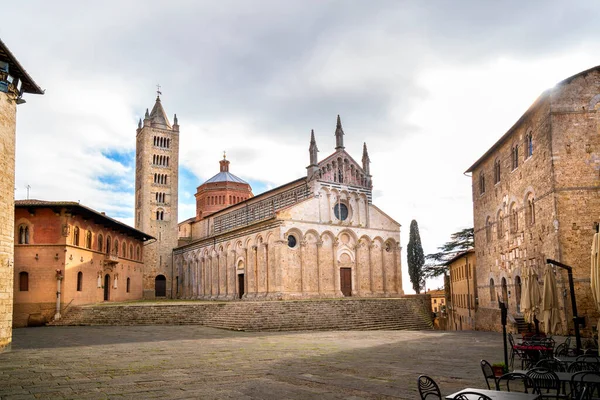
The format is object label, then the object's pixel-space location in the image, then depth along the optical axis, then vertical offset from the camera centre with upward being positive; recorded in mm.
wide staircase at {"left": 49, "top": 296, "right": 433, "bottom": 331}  27469 -2785
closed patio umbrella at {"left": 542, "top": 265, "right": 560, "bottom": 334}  15258 -1294
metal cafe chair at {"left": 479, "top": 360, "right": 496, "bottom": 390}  8472 -1853
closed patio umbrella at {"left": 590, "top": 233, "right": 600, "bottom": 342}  12023 -242
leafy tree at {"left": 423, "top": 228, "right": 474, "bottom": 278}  54406 +1325
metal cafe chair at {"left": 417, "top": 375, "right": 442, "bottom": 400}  6630 -1722
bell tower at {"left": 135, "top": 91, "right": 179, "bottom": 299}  56906 +8465
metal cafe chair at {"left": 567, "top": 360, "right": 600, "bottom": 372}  9086 -1961
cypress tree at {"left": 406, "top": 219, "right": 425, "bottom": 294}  53394 +358
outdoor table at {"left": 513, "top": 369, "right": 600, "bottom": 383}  7561 -1829
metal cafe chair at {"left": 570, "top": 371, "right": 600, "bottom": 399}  6418 -1802
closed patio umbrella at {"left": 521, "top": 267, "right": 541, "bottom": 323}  16516 -1127
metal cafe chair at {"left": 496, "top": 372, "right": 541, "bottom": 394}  7617 -2449
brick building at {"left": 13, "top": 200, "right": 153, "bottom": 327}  31672 +936
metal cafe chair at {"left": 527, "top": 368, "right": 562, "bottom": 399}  7387 -1760
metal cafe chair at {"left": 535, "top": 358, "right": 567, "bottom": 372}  9425 -1973
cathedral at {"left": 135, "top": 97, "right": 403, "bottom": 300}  39094 +1911
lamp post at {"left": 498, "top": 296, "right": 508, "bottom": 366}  10555 -1056
